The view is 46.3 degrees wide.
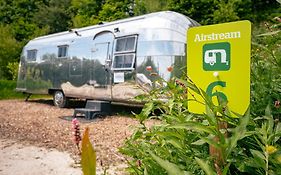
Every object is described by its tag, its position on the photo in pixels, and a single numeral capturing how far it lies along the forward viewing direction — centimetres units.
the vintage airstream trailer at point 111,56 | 744
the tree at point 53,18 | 3319
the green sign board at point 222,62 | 131
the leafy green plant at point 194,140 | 112
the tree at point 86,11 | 2641
